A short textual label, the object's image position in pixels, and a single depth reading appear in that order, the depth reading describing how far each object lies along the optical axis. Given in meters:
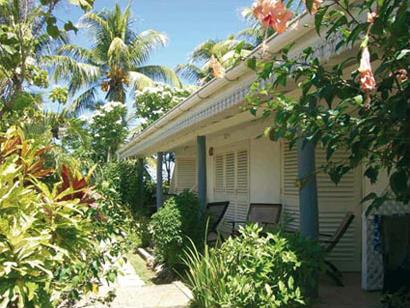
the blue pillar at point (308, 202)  5.57
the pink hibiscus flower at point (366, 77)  1.77
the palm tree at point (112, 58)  29.89
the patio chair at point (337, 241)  7.24
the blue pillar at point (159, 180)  15.57
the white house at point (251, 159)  5.88
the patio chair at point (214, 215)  9.76
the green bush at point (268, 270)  4.83
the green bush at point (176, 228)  8.79
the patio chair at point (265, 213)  9.63
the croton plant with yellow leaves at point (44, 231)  3.09
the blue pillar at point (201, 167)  9.98
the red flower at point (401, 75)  2.32
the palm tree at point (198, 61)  31.81
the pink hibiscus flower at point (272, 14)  2.04
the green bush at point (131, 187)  17.94
